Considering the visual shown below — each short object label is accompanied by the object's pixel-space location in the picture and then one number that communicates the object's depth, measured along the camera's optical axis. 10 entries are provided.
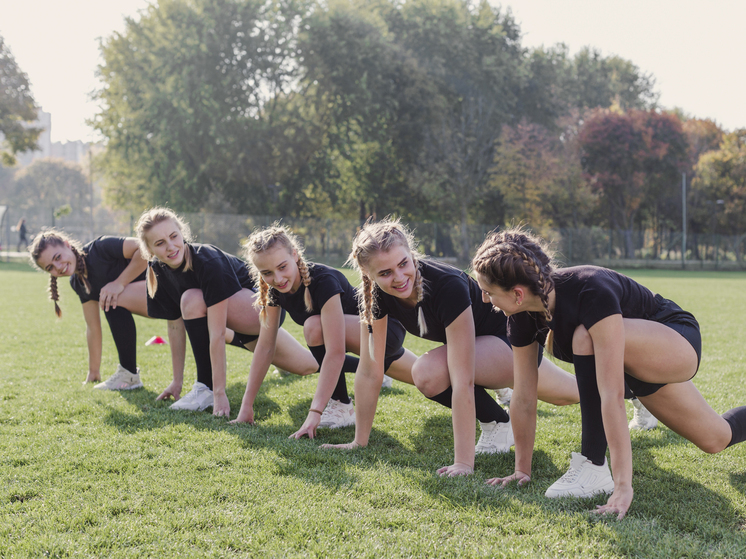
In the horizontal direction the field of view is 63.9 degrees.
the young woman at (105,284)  5.16
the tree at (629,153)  35.41
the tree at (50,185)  82.12
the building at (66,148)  195.85
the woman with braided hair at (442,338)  3.21
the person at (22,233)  31.40
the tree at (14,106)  33.06
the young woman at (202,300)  4.48
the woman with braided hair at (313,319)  3.84
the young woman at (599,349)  2.67
